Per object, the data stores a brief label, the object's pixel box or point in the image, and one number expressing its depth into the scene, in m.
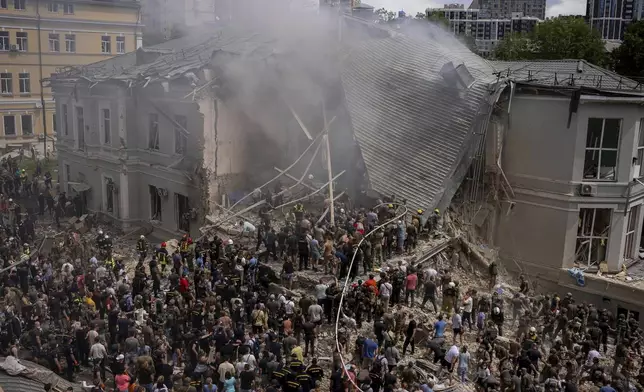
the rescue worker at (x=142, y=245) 21.64
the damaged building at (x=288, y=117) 23.05
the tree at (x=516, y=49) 55.00
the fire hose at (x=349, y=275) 12.67
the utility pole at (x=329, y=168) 20.98
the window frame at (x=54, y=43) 43.22
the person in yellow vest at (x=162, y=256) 20.09
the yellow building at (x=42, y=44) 42.00
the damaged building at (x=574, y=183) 20.77
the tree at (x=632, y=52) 44.12
